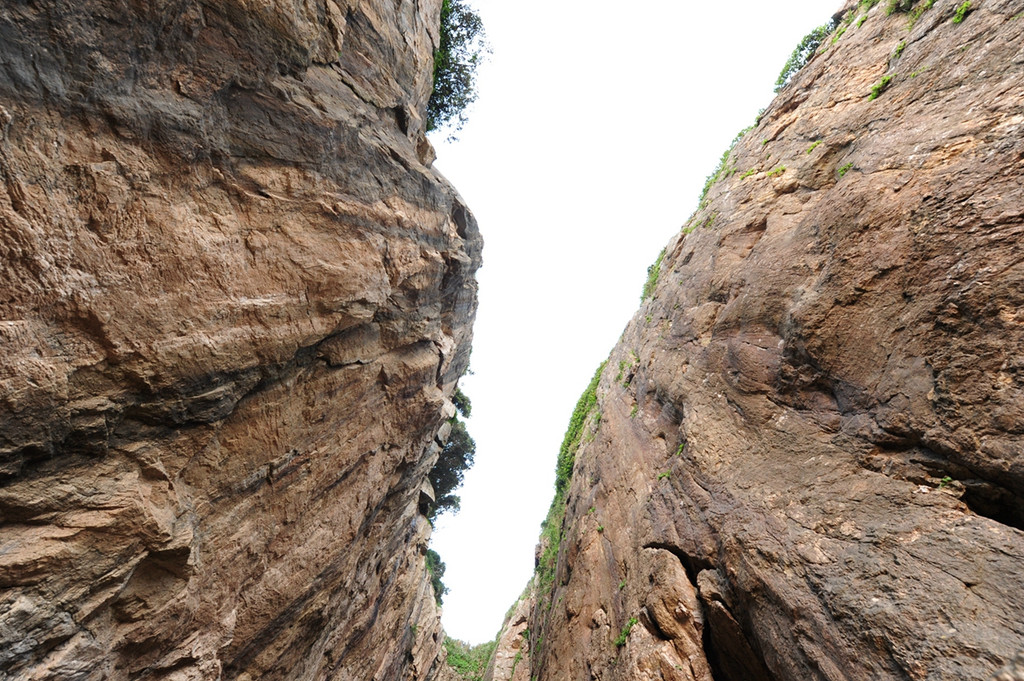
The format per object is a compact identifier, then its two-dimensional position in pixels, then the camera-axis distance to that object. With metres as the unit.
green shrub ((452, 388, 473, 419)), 23.47
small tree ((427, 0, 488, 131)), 16.45
